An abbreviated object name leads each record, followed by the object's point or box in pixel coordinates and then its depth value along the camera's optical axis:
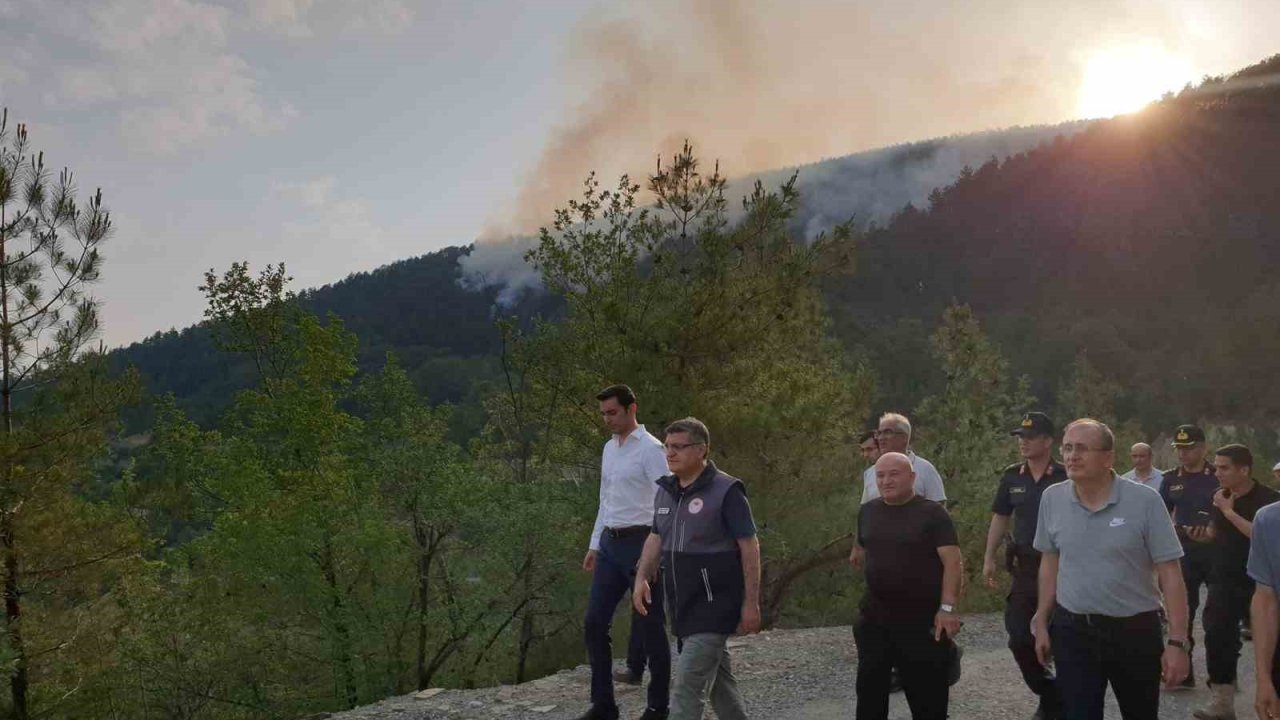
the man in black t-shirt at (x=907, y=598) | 4.02
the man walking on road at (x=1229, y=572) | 5.64
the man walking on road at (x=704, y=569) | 4.11
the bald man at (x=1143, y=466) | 8.02
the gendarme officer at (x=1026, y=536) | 5.15
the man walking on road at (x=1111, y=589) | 3.54
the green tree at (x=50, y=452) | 11.80
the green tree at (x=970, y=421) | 13.51
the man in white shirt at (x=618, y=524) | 5.30
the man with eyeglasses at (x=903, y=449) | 5.77
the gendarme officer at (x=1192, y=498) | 6.62
